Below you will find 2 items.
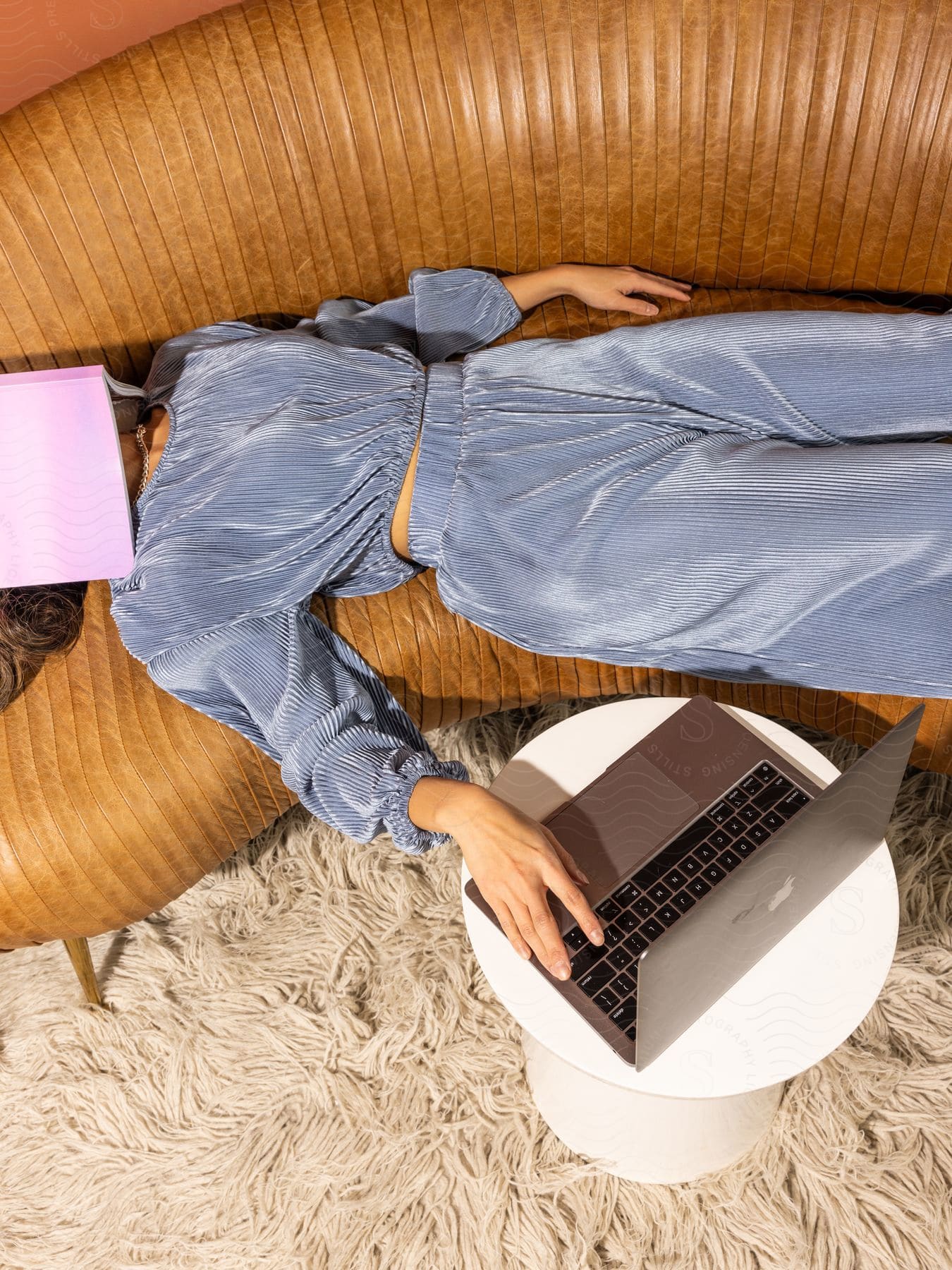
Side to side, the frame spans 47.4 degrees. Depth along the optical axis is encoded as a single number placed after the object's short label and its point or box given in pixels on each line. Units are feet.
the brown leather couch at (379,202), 4.52
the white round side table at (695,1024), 3.42
